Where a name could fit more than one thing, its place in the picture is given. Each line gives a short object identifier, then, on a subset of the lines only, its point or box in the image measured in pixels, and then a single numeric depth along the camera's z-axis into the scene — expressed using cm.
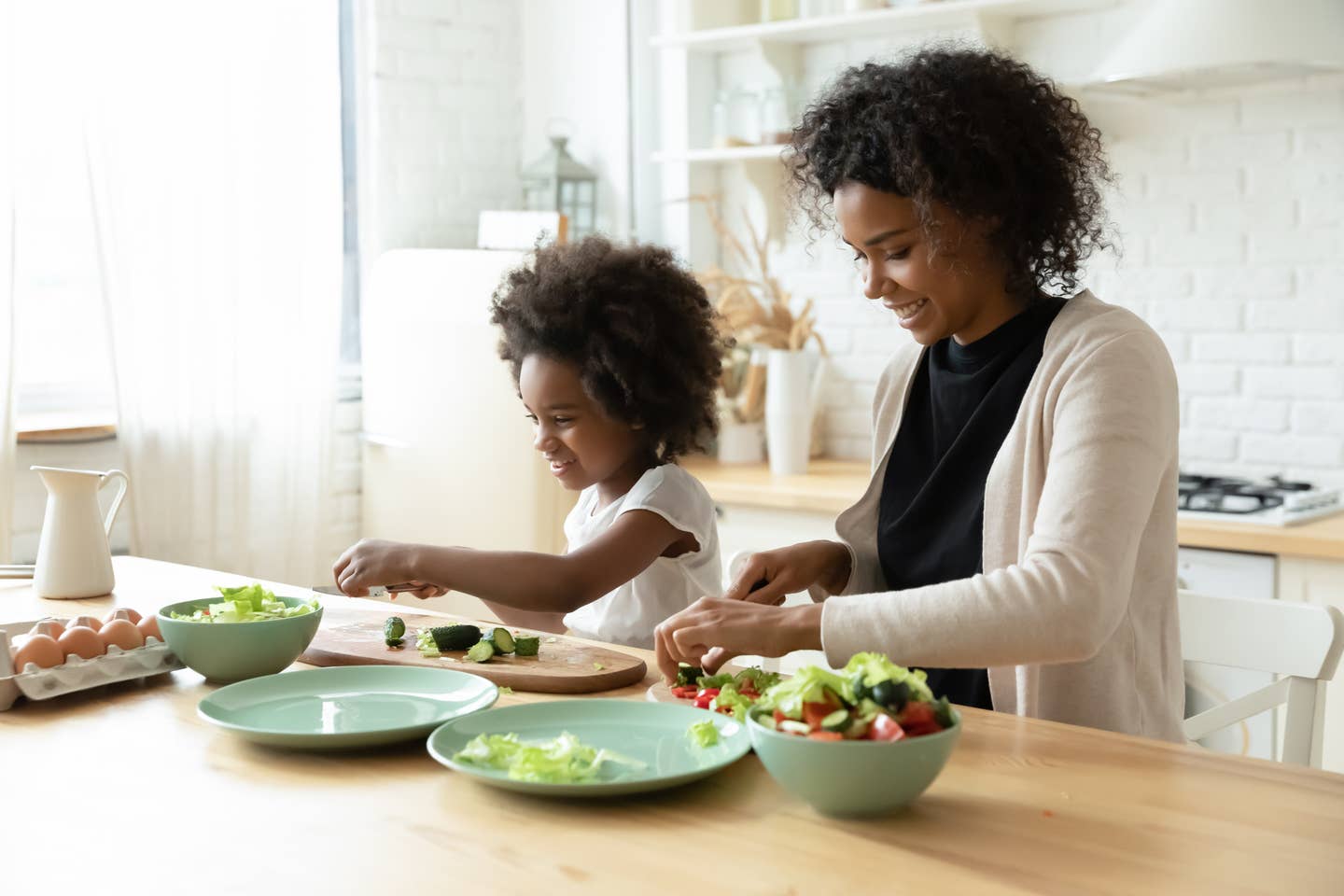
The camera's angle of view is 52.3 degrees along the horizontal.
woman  127
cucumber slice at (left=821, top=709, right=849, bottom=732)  100
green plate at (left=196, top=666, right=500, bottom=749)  119
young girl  185
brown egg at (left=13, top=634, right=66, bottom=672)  139
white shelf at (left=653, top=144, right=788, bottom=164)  352
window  298
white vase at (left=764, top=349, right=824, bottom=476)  345
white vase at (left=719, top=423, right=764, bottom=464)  368
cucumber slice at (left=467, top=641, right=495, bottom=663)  148
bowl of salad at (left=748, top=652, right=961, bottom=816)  97
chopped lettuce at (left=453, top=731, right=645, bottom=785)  107
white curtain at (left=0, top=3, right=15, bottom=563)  288
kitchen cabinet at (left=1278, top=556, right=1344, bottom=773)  249
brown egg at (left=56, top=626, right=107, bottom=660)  142
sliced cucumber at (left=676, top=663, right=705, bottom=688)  136
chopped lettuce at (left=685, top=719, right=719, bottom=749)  116
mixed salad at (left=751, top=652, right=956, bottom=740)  100
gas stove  259
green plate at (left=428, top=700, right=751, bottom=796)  106
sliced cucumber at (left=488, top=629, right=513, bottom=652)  150
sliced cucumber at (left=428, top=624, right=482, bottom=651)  152
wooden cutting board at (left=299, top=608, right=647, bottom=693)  143
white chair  153
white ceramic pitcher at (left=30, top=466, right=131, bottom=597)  187
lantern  387
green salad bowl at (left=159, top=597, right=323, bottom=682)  143
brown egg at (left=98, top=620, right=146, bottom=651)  145
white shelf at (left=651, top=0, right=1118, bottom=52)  319
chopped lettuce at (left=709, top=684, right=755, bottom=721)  123
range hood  264
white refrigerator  332
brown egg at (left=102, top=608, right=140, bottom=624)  152
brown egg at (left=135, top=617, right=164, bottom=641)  150
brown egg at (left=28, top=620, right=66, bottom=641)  146
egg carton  136
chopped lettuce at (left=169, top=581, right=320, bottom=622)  148
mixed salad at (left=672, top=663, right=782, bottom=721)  124
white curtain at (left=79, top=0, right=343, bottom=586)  314
